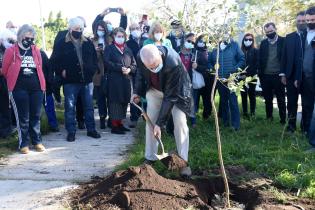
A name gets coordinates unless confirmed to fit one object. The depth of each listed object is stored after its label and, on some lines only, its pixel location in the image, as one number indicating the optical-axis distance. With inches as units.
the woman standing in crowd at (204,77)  326.0
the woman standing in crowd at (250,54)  340.5
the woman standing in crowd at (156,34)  263.3
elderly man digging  197.6
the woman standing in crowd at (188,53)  318.3
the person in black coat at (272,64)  320.9
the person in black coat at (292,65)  285.4
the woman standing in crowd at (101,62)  331.9
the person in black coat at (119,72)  307.0
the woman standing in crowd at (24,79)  256.8
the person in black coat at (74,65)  289.4
